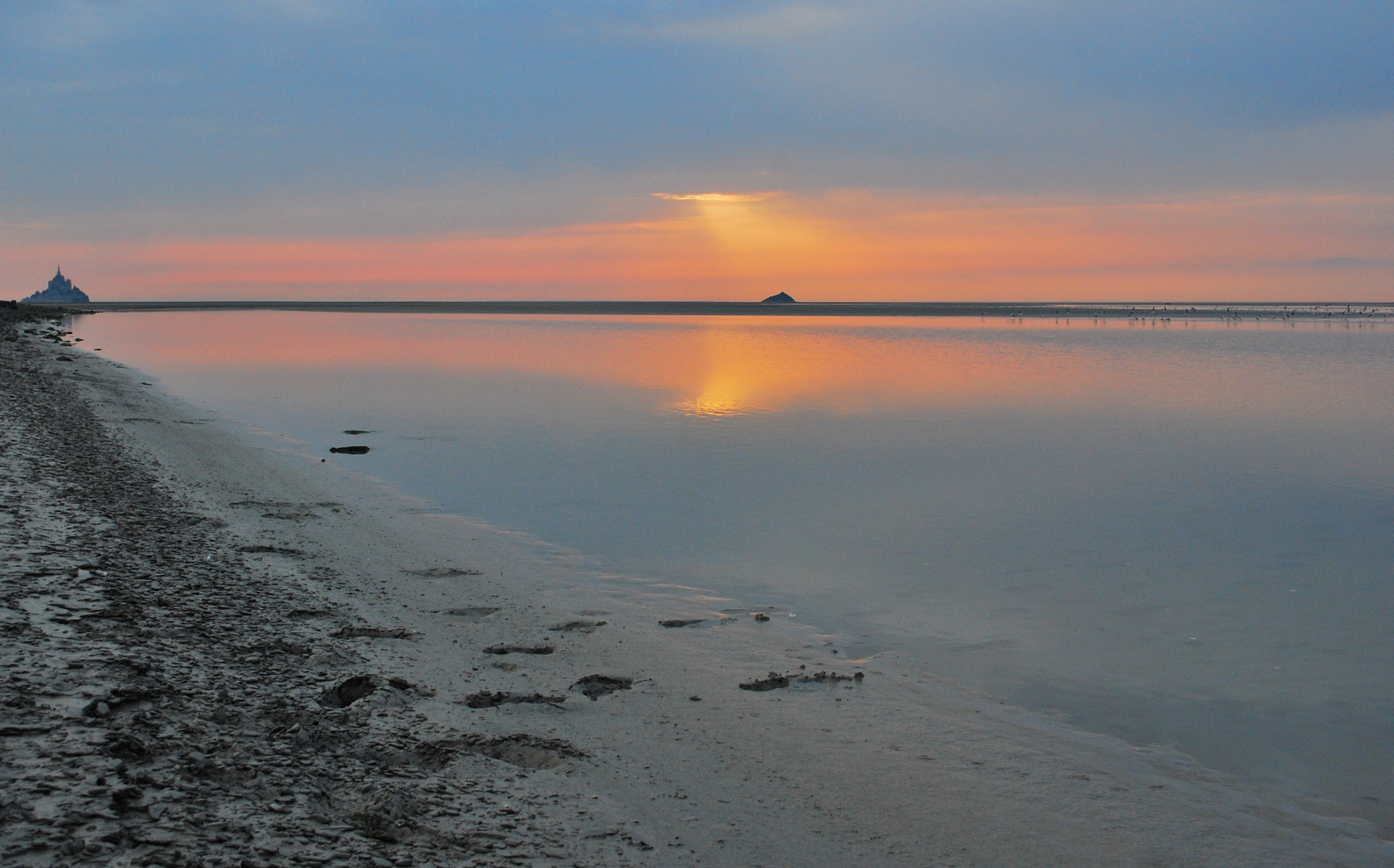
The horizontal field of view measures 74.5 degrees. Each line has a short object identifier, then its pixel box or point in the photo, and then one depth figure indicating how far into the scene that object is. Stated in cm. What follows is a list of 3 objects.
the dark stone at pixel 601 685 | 561
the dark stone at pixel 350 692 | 503
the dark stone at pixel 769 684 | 583
